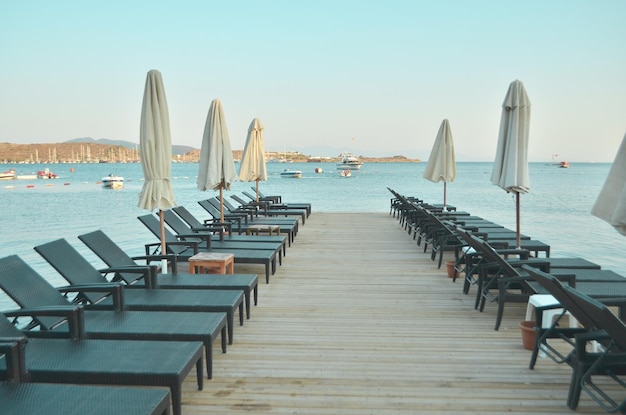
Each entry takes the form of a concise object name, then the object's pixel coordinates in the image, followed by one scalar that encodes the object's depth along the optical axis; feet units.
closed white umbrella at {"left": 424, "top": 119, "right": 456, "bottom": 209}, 37.63
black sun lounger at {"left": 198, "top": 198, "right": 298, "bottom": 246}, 30.12
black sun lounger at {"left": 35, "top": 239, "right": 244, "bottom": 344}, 13.02
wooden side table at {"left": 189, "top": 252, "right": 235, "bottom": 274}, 18.86
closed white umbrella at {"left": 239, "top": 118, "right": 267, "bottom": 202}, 38.01
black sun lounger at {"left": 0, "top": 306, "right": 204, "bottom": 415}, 8.77
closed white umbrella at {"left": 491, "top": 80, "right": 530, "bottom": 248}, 20.21
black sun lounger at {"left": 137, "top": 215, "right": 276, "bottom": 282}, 20.25
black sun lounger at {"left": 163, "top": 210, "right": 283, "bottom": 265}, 22.36
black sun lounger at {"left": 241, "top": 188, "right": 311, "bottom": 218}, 41.93
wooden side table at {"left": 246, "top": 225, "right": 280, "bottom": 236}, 29.02
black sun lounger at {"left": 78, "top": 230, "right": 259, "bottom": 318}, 15.24
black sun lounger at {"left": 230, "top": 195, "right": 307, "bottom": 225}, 37.76
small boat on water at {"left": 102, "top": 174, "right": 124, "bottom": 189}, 153.07
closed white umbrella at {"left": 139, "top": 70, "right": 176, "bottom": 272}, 17.85
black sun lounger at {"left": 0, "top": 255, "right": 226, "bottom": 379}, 10.91
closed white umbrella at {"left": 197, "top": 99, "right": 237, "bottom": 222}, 25.67
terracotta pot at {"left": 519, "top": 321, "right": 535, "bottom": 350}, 12.85
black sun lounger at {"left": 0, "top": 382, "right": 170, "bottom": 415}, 7.41
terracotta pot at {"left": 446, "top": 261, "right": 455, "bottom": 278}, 21.54
